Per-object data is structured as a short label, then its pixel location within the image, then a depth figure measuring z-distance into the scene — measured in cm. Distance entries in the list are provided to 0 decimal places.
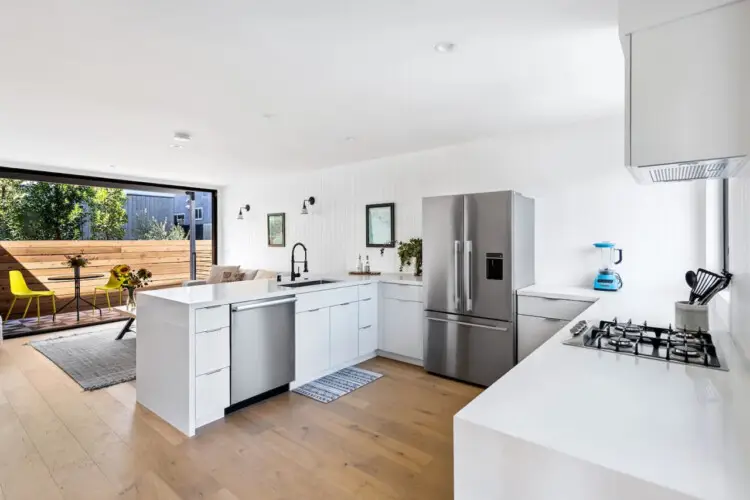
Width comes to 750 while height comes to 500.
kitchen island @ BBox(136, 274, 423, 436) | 273
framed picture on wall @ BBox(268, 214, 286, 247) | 643
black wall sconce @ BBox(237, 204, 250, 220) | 695
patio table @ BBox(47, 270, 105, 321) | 627
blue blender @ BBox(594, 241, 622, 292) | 327
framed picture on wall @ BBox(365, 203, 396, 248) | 494
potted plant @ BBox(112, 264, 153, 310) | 502
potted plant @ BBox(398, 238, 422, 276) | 450
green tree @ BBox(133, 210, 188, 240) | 773
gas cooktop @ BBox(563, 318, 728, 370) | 140
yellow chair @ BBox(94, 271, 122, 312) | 640
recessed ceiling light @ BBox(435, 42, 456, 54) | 218
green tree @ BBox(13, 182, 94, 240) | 652
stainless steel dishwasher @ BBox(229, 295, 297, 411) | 298
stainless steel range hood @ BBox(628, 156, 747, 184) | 135
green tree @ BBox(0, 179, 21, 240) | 630
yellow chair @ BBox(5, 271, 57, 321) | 584
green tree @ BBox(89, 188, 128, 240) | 723
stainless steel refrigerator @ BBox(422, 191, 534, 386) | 338
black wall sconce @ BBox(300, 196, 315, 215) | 583
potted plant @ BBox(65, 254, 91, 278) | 632
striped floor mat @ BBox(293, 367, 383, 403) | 336
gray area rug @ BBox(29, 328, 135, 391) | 376
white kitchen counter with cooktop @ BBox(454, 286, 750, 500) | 74
